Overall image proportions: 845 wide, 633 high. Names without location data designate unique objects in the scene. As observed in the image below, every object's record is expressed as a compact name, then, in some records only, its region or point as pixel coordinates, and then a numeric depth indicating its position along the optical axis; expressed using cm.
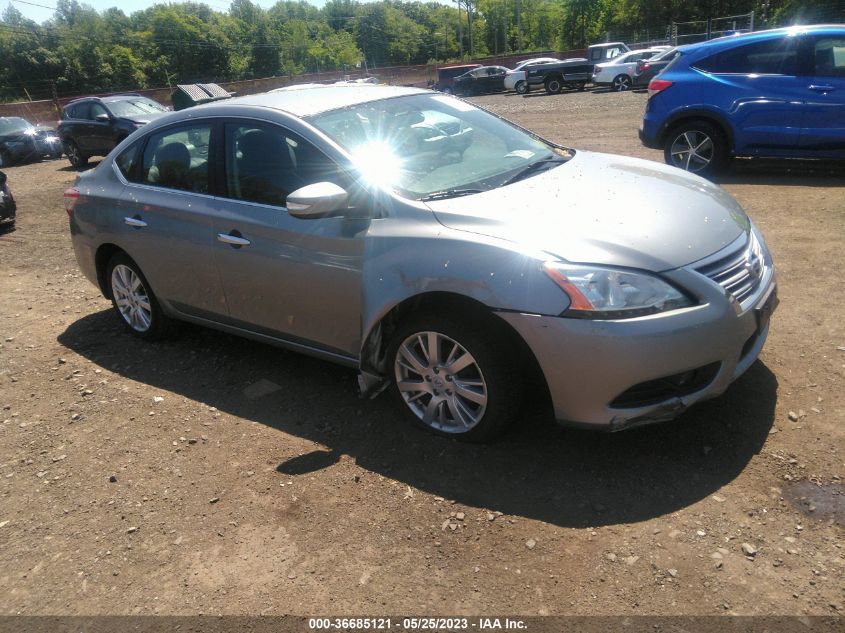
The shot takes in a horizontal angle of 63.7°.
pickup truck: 2927
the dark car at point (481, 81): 3522
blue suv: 767
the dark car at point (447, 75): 3806
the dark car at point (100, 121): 1497
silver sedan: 287
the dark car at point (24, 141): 1836
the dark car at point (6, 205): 972
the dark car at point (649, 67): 2405
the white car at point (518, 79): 3152
